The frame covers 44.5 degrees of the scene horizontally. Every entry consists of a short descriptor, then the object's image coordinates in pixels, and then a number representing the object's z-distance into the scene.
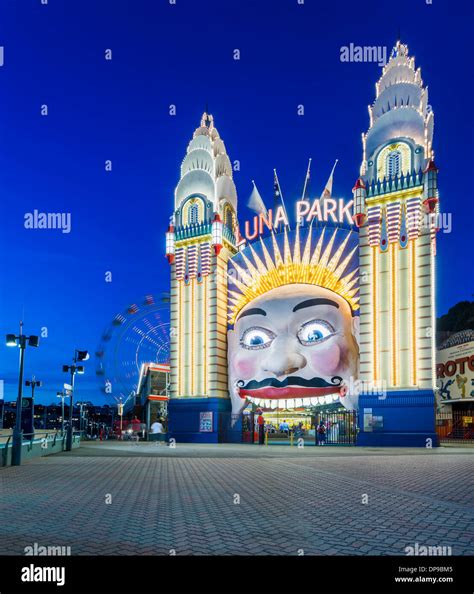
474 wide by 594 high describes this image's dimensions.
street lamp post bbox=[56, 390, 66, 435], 50.47
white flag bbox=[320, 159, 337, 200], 40.73
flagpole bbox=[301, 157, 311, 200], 42.56
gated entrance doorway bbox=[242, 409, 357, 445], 34.03
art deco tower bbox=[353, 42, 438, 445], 31.78
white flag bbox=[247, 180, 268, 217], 44.75
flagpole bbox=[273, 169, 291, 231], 41.10
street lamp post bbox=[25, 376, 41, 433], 33.79
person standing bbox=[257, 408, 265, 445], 35.28
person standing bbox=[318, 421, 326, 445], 34.28
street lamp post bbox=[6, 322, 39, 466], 18.94
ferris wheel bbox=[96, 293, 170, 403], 53.41
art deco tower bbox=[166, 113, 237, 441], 39.16
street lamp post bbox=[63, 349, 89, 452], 27.25
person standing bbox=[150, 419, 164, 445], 40.72
